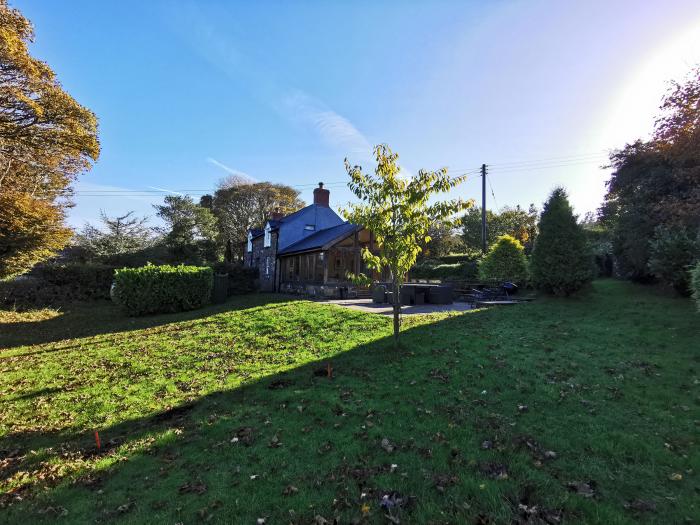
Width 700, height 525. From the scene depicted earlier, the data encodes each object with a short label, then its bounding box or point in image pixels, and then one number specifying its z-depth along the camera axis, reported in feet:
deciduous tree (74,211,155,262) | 92.22
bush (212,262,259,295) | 84.89
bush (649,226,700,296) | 35.94
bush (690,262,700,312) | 27.68
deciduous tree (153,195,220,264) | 115.24
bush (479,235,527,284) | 60.13
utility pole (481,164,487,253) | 78.82
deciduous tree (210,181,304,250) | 144.87
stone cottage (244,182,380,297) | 69.67
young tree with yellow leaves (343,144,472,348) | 24.22
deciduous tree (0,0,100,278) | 33.94
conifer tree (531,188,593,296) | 41.86
